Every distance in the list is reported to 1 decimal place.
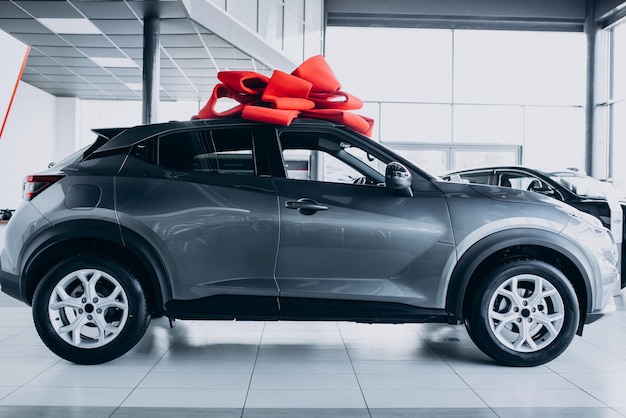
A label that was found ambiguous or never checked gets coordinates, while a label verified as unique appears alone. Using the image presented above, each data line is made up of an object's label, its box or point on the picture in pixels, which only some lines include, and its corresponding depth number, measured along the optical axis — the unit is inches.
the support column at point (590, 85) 644.7
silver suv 140.5
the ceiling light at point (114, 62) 541.6
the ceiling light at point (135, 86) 654.8
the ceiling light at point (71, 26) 429.1
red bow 148.6
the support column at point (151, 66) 392.8
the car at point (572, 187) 239.3
